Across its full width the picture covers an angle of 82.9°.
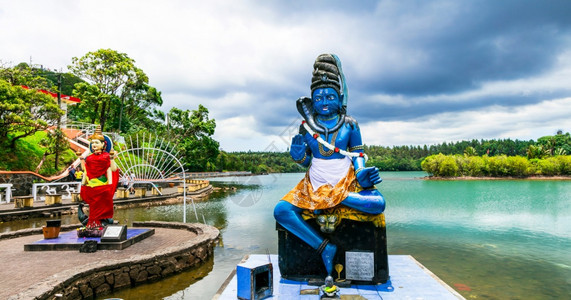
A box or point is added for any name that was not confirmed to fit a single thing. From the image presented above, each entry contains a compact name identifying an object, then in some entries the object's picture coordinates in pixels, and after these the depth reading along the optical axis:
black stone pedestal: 4.51
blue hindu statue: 4.48
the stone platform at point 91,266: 4.58
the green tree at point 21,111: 15.49
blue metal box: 3.87
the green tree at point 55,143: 17.11
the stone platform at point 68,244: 6.62
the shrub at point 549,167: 45.53
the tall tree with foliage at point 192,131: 31.09
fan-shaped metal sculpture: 8.59
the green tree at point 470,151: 60.02
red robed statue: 6.88
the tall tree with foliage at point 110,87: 23.81
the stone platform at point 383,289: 4.10
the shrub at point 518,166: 45.72
